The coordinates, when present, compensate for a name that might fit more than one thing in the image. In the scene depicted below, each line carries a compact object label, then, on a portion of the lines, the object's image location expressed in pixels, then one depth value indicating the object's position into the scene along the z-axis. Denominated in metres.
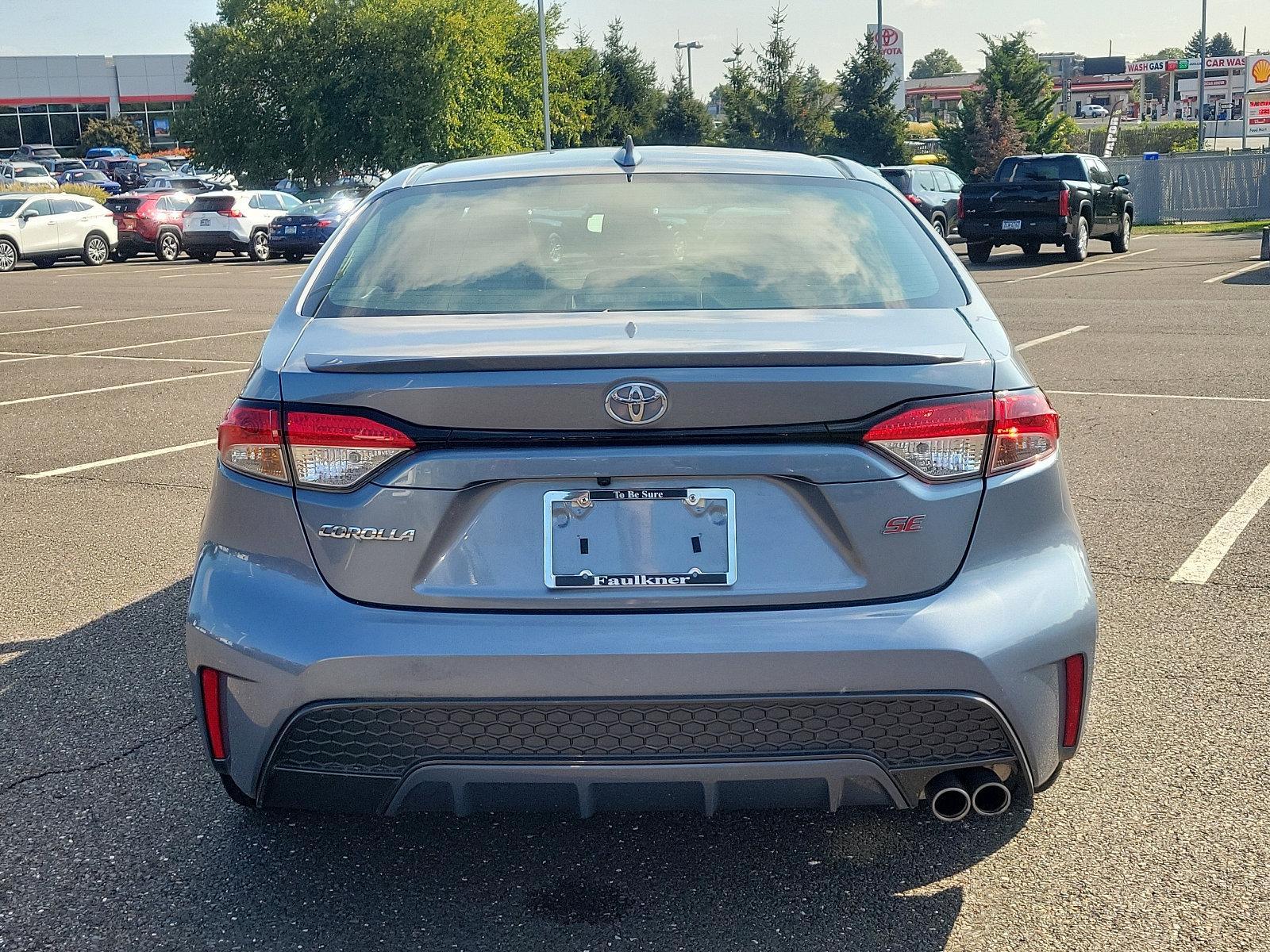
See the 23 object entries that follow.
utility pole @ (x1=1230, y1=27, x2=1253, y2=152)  100.75
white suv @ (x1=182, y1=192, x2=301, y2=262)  31.91
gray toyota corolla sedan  2.62
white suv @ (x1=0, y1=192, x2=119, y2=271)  29.92
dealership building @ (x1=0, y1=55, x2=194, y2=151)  92.25
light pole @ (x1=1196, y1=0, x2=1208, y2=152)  69.69
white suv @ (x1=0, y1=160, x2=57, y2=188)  53.96
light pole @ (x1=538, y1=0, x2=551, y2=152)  44.76
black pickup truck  23.56
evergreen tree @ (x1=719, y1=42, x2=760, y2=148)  56.53
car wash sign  132.60
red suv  32.78
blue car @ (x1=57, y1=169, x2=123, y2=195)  56.88
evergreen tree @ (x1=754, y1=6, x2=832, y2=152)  55.88
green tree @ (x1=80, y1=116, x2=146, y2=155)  89.19
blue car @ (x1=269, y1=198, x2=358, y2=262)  30.03
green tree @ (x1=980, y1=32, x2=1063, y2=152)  47.56
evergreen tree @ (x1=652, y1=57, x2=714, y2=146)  62.06
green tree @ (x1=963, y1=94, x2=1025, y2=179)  45.53
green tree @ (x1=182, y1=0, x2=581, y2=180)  46.16
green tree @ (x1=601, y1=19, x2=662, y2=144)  61.97
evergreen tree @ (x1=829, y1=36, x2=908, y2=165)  51.53
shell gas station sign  56.62
